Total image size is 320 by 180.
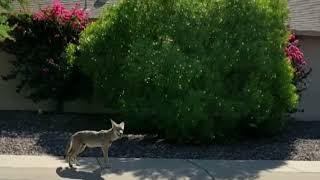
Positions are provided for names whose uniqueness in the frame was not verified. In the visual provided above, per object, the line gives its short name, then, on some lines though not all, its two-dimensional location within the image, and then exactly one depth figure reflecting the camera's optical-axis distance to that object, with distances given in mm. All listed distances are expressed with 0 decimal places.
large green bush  12971
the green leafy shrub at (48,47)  16203
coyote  10305
